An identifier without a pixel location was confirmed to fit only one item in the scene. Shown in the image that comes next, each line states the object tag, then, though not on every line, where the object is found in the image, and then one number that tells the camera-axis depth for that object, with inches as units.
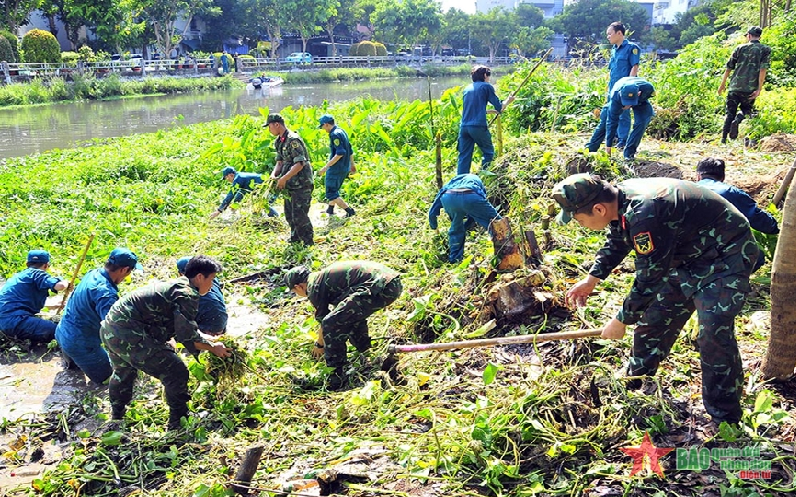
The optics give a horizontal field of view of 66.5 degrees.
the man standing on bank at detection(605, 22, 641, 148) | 330.3
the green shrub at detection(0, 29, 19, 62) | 1265.4
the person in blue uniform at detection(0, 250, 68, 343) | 239.9
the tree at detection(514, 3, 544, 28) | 2923.2
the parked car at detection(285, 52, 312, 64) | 1975.1
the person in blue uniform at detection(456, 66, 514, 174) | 322.0
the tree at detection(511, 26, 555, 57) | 2270.3
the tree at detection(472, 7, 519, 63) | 2588.6
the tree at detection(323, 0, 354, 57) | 2223.2
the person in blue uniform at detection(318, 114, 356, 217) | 366.0
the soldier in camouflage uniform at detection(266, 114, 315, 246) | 315.6
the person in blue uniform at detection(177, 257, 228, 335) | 222.2
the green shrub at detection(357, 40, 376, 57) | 2276.1
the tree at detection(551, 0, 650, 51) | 2837.1
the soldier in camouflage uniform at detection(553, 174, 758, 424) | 124.2
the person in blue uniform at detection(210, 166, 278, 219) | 378.9
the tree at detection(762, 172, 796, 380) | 136.5
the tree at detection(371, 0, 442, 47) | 2330.2
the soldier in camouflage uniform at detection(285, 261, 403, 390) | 192.7
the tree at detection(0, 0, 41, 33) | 1270.9
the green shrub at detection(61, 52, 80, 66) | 1375.5
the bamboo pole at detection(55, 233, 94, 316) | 244.1
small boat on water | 1455.5
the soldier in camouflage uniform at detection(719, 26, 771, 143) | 348.8
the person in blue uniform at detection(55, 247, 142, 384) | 198.8
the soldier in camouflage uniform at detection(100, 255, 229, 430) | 175.3
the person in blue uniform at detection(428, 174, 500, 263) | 251.4
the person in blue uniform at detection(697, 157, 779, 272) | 180.5
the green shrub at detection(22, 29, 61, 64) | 1282.0
